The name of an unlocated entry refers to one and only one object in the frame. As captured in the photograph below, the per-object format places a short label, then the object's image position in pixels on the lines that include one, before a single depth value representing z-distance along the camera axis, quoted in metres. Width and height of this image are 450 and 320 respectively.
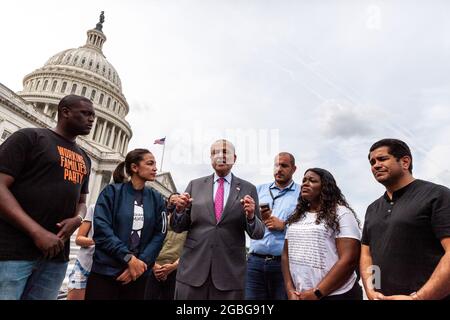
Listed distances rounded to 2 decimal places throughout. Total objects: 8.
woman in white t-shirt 2.67
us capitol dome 47.06
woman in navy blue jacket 2.80
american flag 39.75
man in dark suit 2.88
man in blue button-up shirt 3.62
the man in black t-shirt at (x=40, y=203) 2.20
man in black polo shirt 2.01
